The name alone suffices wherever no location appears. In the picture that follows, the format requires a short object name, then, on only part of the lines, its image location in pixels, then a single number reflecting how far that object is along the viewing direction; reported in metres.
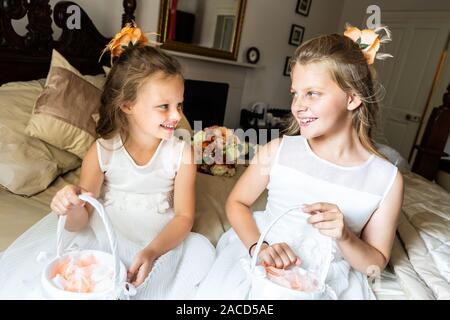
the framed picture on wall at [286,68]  4.02
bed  1.01
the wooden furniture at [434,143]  2.04
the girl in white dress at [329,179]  0.89
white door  3.62
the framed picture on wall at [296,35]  3.92
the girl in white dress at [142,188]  0.87
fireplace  3.17
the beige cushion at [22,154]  1.19
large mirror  2.73
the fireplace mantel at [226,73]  3.09
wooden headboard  1.57
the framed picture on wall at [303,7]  3.85
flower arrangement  1.70
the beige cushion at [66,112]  1.31
